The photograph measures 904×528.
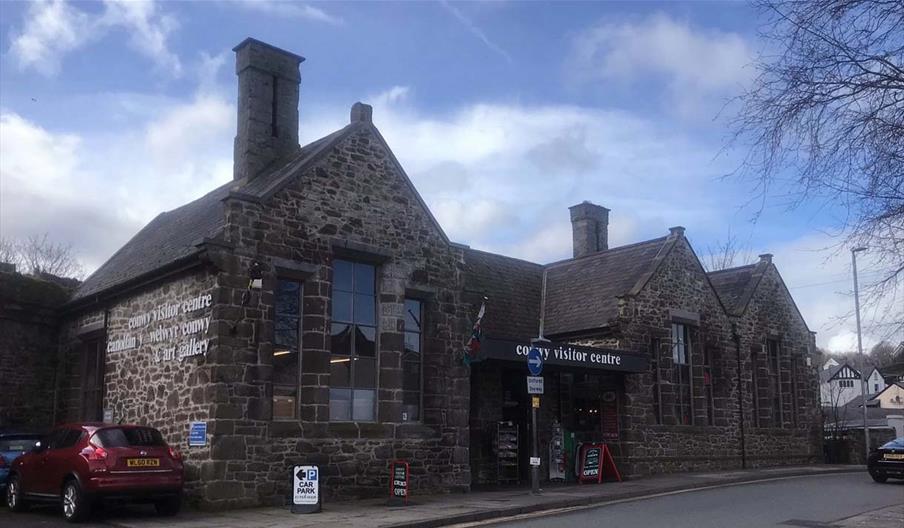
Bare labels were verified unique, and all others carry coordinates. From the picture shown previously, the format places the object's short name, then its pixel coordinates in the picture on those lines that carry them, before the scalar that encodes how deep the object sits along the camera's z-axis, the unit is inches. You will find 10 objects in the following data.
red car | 557.9
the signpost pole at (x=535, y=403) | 744.8
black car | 904.3
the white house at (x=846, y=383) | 3673.7
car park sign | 617.0
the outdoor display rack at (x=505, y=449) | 903.7
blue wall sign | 640.4
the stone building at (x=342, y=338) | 665.0
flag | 792.3
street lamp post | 1259.7
